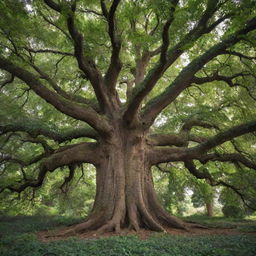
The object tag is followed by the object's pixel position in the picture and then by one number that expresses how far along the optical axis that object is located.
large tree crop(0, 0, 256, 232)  7.18
